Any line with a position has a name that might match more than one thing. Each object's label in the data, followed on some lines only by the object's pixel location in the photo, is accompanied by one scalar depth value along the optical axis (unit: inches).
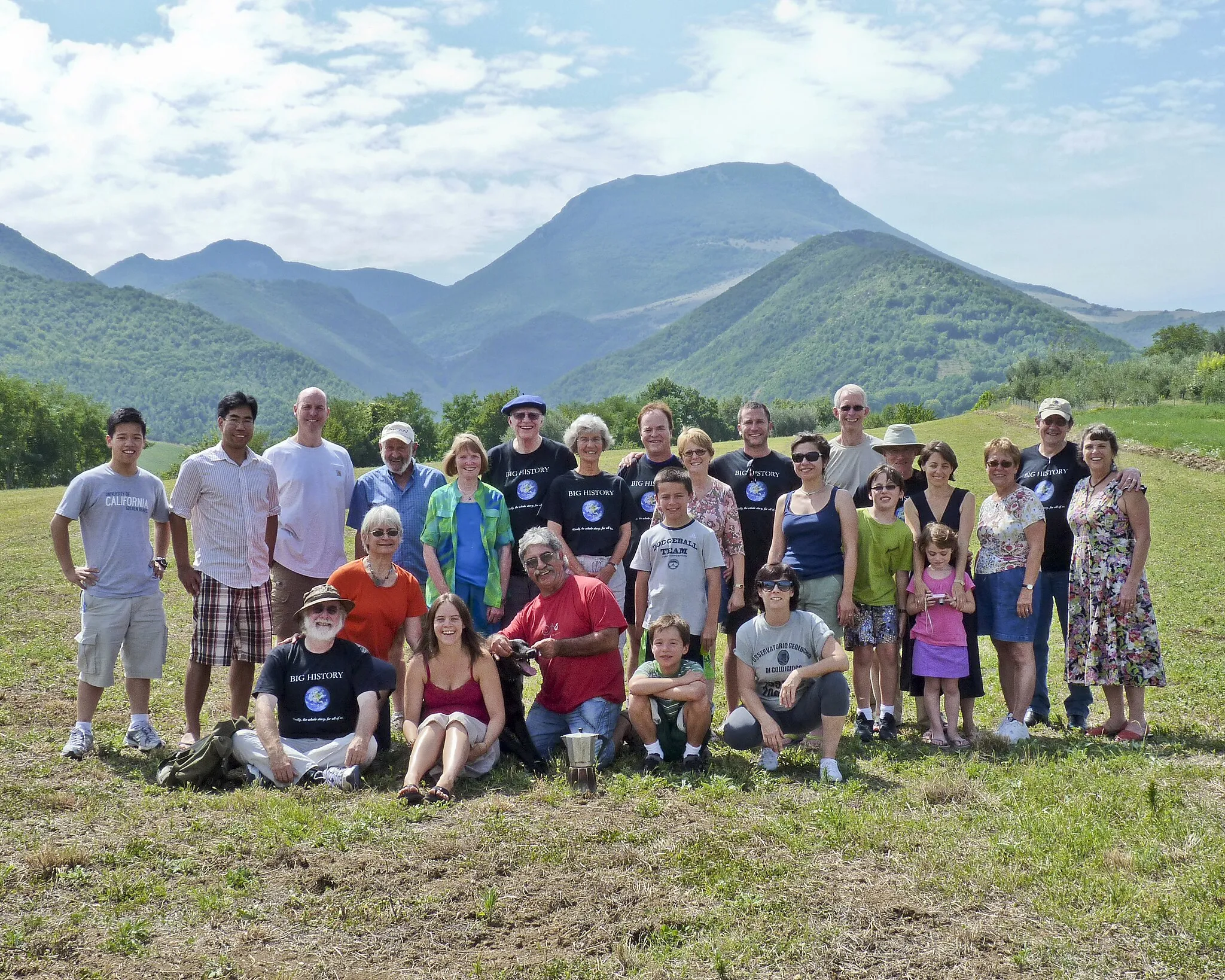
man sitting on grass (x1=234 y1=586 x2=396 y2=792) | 250.4
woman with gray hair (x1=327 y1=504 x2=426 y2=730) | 272.8
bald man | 300.2
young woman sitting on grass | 252.2
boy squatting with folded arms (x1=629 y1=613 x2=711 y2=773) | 260.7
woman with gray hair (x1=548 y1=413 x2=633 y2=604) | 299.7
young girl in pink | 284.2
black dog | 263.6
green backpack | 248.1
